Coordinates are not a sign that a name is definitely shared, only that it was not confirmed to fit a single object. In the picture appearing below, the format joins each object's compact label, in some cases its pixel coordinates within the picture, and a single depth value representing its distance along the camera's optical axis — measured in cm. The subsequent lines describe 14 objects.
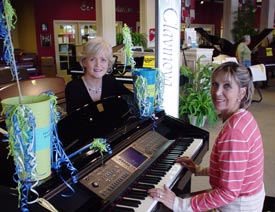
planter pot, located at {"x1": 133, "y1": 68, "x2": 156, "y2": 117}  152
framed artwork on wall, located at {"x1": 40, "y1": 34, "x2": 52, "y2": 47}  865
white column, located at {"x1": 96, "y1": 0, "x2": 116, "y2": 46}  613
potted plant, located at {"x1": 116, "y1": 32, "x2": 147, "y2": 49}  604
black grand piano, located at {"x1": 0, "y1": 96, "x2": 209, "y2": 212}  92
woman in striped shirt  101
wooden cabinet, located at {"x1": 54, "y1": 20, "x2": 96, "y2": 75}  891
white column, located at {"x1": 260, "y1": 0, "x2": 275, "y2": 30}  938
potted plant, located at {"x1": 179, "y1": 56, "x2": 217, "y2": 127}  385
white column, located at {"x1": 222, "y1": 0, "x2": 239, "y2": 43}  944
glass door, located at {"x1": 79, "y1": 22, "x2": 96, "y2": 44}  937
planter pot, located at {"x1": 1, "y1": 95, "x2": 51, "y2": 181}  74
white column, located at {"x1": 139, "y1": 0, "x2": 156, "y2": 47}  744
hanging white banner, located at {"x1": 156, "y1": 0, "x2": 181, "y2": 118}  225
